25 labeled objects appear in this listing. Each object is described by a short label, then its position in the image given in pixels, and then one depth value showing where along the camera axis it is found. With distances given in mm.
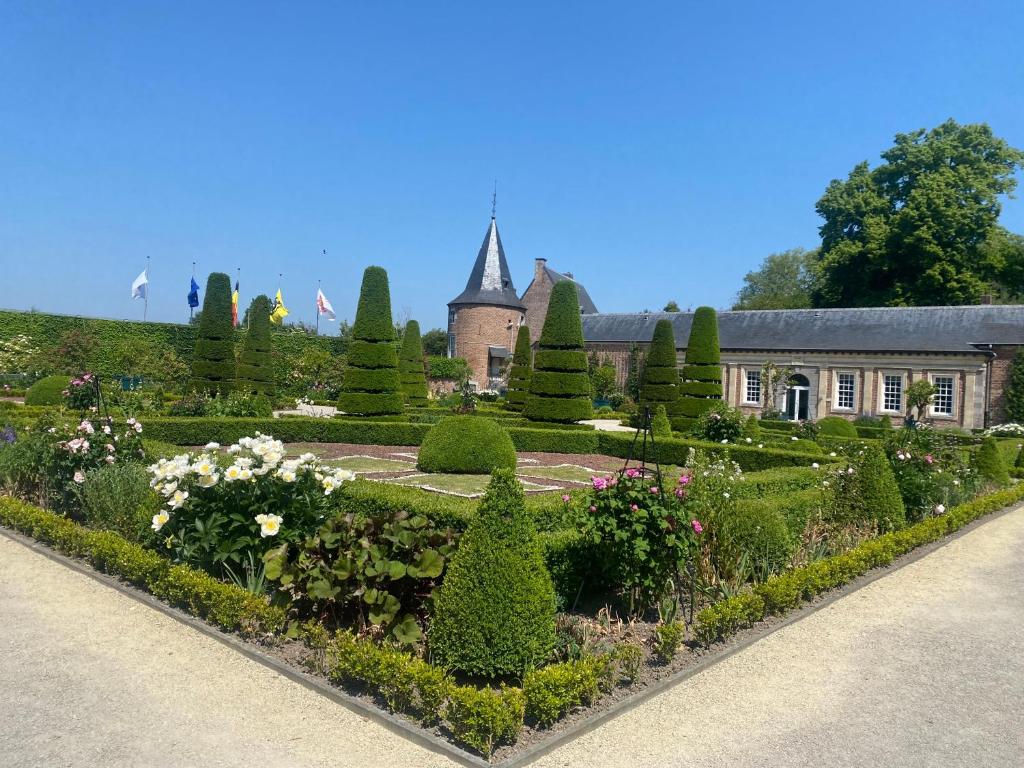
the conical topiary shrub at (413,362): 29609
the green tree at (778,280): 59656
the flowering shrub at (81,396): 14344
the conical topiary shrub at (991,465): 13031
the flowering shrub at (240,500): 5422
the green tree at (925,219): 32281
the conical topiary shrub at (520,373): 25297
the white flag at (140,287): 33469
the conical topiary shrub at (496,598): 4062
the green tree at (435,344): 62125
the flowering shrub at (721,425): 16234
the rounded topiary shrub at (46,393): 20328
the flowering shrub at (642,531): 5016
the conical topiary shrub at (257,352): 23719
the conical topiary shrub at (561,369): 18703
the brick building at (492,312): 45125
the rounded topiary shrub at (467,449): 11953
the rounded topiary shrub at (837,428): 20703
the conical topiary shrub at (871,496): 8242
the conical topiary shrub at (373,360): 19141
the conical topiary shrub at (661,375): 22266
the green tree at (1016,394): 26094
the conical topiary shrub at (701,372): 21719
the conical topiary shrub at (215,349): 21172
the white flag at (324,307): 40125
